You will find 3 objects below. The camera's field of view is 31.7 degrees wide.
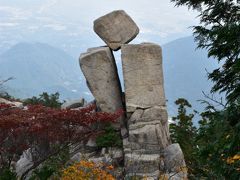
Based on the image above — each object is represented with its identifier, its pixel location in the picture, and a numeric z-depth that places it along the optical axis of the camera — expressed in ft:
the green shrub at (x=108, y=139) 46.91
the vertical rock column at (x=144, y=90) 47.48
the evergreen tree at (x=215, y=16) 27.66
